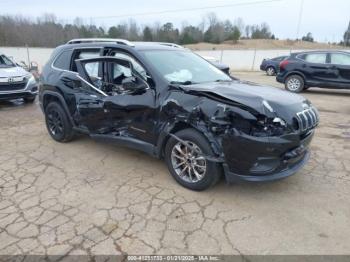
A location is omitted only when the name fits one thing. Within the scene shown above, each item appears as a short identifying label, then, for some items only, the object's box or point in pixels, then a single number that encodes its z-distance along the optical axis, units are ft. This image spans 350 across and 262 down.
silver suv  28.07
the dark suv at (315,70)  35.47
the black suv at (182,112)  10.73
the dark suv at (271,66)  71.27
